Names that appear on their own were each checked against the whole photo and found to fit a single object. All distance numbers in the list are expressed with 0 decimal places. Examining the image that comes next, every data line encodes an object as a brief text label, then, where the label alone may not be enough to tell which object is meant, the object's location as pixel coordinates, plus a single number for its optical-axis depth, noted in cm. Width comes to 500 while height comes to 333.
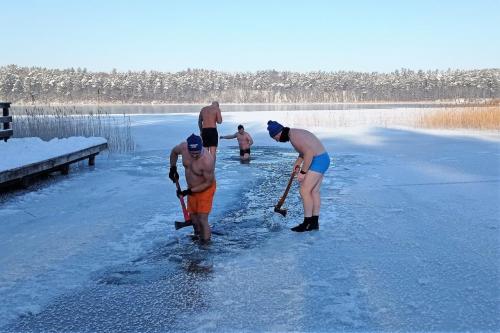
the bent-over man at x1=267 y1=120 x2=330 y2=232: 548
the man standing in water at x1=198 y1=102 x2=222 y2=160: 1116
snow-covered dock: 807
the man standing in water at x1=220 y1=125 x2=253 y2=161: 1264
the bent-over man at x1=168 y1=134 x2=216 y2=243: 489
